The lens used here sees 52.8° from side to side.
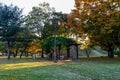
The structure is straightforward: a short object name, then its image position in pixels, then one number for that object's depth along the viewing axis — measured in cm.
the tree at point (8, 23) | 1783
